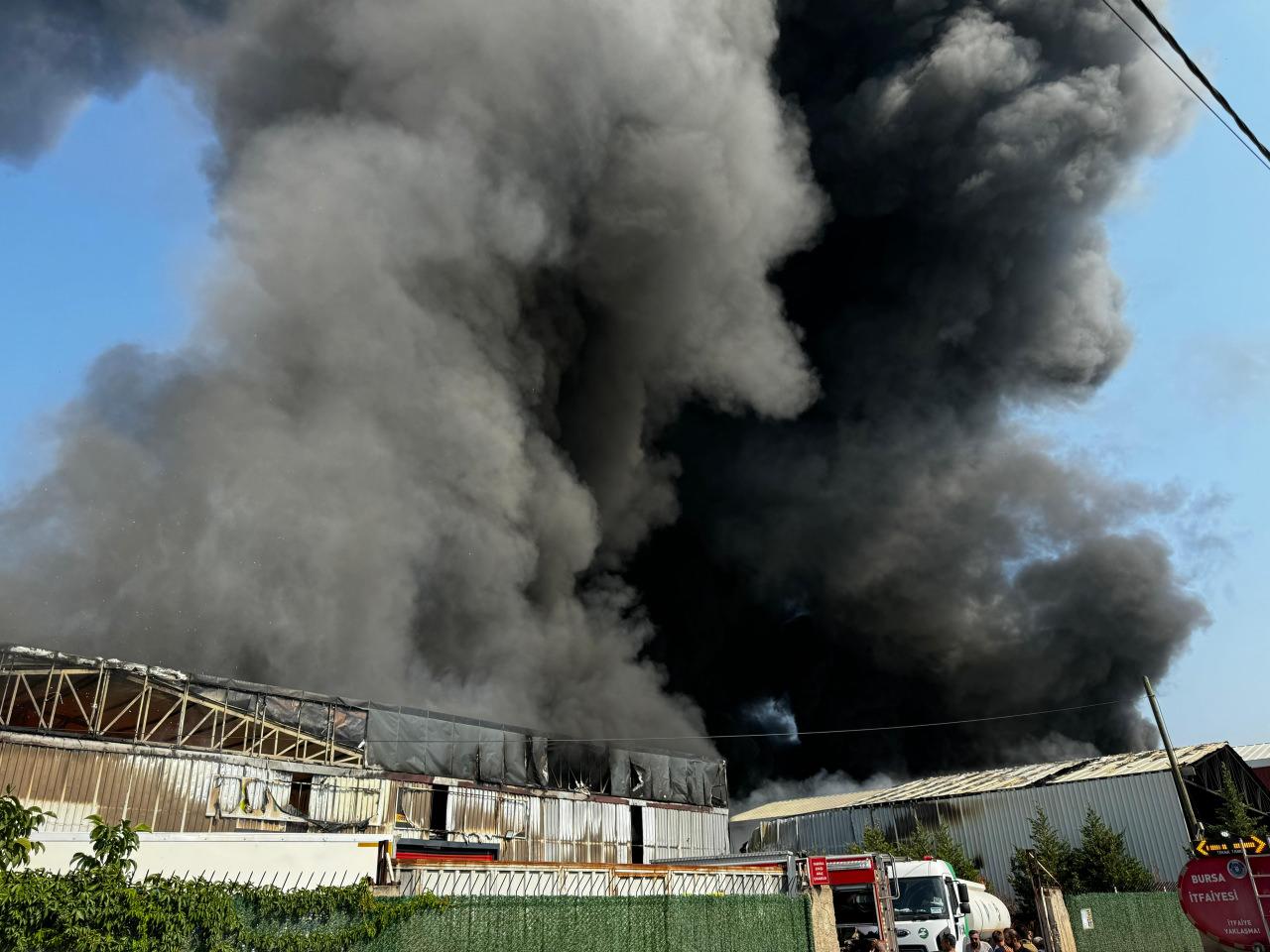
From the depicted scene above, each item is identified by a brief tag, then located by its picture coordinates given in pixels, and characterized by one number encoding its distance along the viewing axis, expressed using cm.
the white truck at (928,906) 1577
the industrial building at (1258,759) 4478
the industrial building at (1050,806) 3181
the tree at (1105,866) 2898
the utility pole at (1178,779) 1838
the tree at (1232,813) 3009
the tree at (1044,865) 2995
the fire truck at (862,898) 1454
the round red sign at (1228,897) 900
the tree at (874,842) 3291
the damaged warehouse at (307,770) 1636
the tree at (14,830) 619
